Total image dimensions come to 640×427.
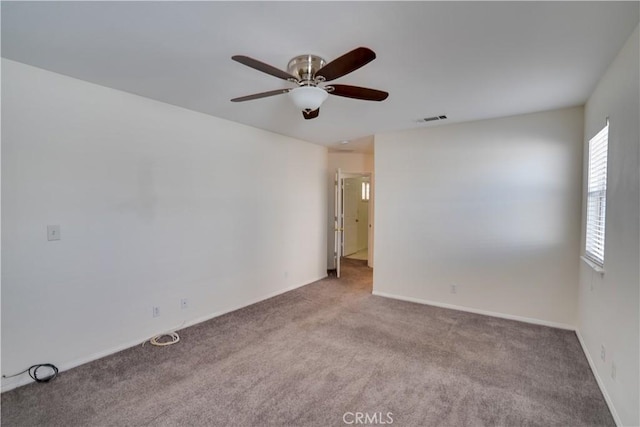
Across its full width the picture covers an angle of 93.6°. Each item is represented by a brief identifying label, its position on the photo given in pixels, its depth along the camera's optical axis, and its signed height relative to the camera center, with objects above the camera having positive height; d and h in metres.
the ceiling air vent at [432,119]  3.79 +1.06
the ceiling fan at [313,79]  1.76 +0.80
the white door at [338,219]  5.70 -0.35
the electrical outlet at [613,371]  2.07 -1.17
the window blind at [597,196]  2.54 +0.05
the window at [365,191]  8.79 +0.28
